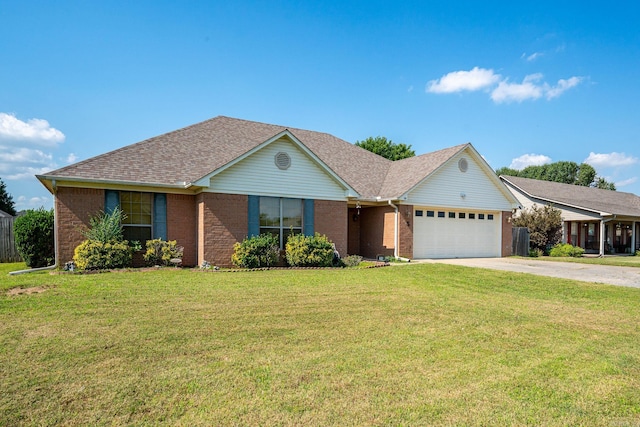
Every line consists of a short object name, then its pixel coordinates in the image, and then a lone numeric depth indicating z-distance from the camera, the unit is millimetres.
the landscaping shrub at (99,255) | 12133
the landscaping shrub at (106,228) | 12648
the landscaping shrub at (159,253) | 13469
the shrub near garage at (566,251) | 22953
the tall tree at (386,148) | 36312
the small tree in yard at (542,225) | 23266
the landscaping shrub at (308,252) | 14219
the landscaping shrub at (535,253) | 22691
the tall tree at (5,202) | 36656
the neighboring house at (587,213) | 25161
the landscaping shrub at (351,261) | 15031
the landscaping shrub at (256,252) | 13477
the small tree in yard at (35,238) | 13805
